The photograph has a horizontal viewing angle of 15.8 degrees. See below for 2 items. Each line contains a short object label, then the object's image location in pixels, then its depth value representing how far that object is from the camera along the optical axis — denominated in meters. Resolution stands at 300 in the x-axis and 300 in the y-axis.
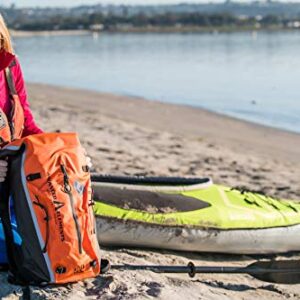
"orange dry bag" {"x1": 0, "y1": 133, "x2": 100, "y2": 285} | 5.04
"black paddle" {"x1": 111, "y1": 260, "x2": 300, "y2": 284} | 5.94
